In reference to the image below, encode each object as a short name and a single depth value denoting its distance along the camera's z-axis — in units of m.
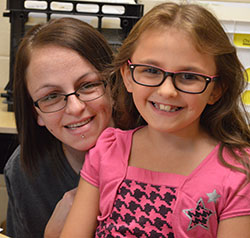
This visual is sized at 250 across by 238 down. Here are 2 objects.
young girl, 1.01
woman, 1.33
